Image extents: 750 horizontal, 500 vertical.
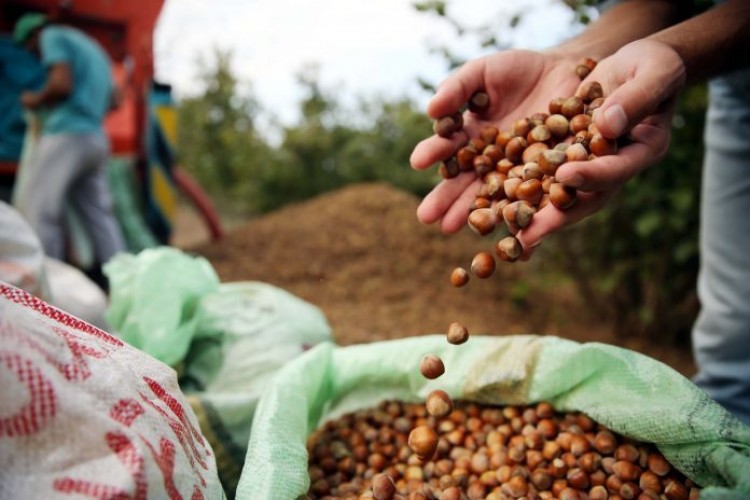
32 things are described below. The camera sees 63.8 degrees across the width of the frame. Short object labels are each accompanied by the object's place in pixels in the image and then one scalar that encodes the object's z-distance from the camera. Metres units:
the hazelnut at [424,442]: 0.45
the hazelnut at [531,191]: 0.45
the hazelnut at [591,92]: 0.49
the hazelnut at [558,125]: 0.49
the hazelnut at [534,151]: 0.49
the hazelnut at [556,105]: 0.50
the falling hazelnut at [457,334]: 0.46
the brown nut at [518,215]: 0.45
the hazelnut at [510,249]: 0.45
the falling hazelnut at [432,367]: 0.46
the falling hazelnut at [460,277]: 0.50
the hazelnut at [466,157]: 0.53
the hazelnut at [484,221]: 0.46
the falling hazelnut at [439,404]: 0.45
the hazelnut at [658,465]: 0.45
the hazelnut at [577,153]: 0.44
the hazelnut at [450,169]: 0.54
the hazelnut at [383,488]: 0.44
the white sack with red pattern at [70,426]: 0.29
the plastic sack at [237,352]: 0.57
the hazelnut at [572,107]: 0.49
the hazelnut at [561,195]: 0.43
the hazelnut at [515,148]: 0.51
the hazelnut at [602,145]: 0.43
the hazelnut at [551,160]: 0.46
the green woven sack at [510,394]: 0.41
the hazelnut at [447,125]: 0.53
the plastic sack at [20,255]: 0.56
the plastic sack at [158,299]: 0.62
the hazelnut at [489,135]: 0.54
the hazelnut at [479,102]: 0.55
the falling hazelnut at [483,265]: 0.48
